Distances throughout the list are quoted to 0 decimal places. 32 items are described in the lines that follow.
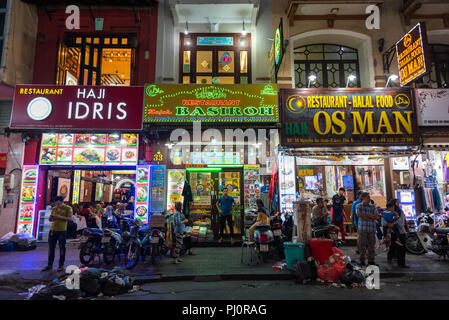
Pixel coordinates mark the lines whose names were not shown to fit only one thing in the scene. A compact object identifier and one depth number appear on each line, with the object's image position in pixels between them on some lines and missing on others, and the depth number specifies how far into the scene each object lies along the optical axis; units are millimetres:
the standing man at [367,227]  7625
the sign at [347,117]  11195
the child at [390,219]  8026
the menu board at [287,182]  11211
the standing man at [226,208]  10859
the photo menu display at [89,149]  11492
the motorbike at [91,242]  7934
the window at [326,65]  12859
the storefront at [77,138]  10602
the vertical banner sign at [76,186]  16130
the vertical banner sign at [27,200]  11086
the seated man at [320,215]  8336
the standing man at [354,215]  9391
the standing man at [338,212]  10156
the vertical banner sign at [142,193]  11203
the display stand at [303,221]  7129
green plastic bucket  6887
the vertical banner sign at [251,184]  11805
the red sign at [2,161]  11280
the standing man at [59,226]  7509
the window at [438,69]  12859
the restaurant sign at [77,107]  10508
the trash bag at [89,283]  5355
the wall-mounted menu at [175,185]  11680
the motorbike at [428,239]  8414
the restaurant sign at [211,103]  10742
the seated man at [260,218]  8312
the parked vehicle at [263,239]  7848
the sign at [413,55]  10000
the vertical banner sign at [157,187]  11375
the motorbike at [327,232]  7980
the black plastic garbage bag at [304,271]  6230
